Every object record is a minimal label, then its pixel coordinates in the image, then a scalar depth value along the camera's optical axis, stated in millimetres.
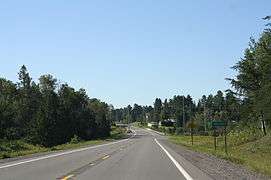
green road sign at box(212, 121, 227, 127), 35063
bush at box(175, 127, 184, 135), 128025
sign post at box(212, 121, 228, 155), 35084
